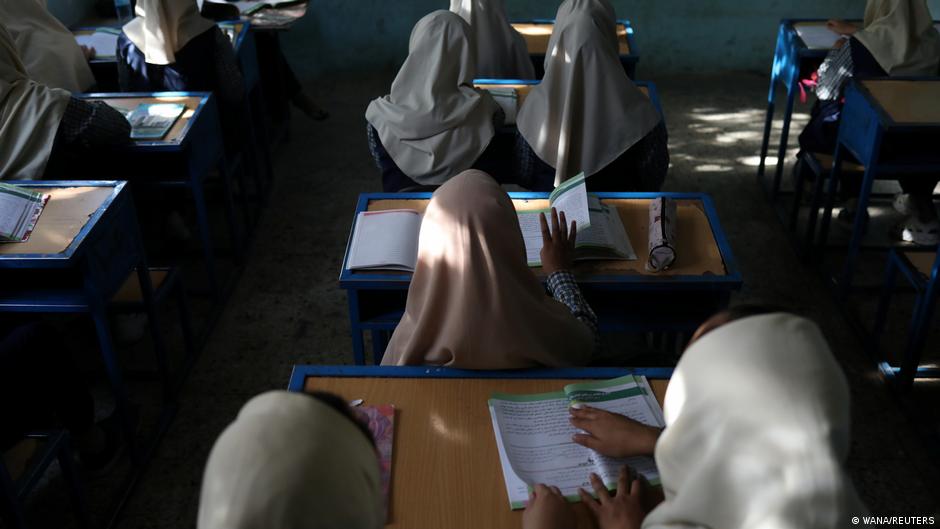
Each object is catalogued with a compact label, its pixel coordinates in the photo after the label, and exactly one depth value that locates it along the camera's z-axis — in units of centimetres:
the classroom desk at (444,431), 158
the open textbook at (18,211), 240
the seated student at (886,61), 358
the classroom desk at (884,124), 310
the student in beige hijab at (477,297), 178
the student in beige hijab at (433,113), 305
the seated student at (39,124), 285
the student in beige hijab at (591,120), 293
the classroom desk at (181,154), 315
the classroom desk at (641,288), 234
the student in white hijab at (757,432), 108
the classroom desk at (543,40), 404
